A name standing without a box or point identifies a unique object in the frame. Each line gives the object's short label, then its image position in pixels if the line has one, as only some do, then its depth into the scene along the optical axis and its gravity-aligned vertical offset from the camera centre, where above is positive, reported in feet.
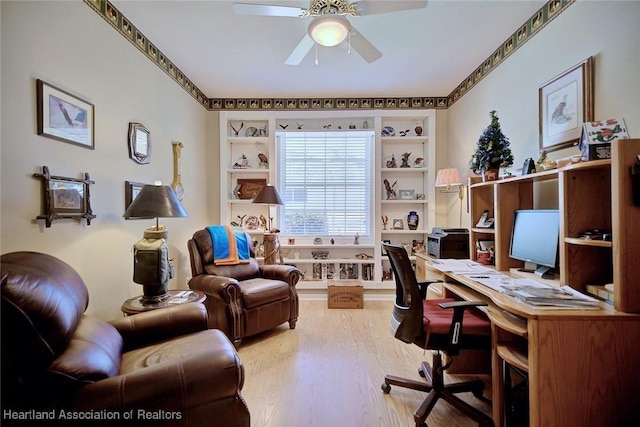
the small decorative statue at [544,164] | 5.76 +0.98
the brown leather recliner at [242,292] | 8.23 -2.47
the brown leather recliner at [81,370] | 3.02 -2.01
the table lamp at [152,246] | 6.31 -0.77
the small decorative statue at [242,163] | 13.35 +2.32
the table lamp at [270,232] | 10.80 -0.79
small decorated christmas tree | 7.43 +1.62
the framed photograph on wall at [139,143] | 7.67 +1.96
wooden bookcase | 3.96 -0.13
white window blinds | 13.21 +1.31
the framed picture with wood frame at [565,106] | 5.94 +2.40
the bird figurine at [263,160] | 13.30 +2.45
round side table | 6.16 -2.10
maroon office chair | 5.14 -2.26
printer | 9.47 -1.13
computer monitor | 5.83 -0.63
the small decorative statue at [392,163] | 13.16 +2.27
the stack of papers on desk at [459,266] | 6.93 -1.45
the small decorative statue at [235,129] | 13.33 +3.93
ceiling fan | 5.50 +4.04
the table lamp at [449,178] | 10.68 +1.27
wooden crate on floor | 11.71 -3.50
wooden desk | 4.00 -2.25
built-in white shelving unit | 12.78 +1.58
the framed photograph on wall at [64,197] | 5.19 +0.30
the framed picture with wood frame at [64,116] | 5.16 +1.93
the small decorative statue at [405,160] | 13.08 +2.39
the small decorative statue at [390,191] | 13.09 +0.95
